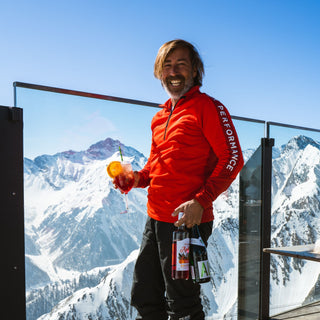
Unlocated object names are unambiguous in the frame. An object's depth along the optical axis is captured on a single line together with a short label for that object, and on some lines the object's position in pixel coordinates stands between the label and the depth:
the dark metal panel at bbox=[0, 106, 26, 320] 1.67
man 1.42
